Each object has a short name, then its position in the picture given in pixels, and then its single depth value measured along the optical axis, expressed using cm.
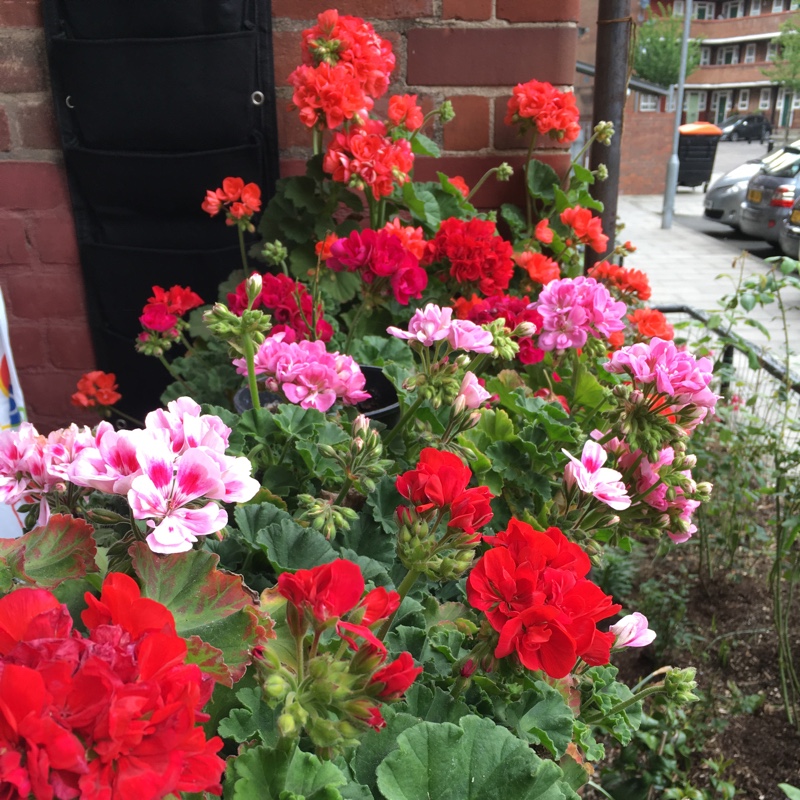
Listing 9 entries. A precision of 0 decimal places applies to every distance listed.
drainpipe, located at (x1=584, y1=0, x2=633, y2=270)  173
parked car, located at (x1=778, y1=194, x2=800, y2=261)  760
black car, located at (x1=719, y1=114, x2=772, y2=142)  2838
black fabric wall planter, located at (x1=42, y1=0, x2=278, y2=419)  149
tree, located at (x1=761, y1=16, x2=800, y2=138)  2259
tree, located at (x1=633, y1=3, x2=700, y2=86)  2230
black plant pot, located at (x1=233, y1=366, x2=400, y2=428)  101
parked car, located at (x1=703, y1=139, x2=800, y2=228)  1089
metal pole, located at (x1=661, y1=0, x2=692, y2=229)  1158
